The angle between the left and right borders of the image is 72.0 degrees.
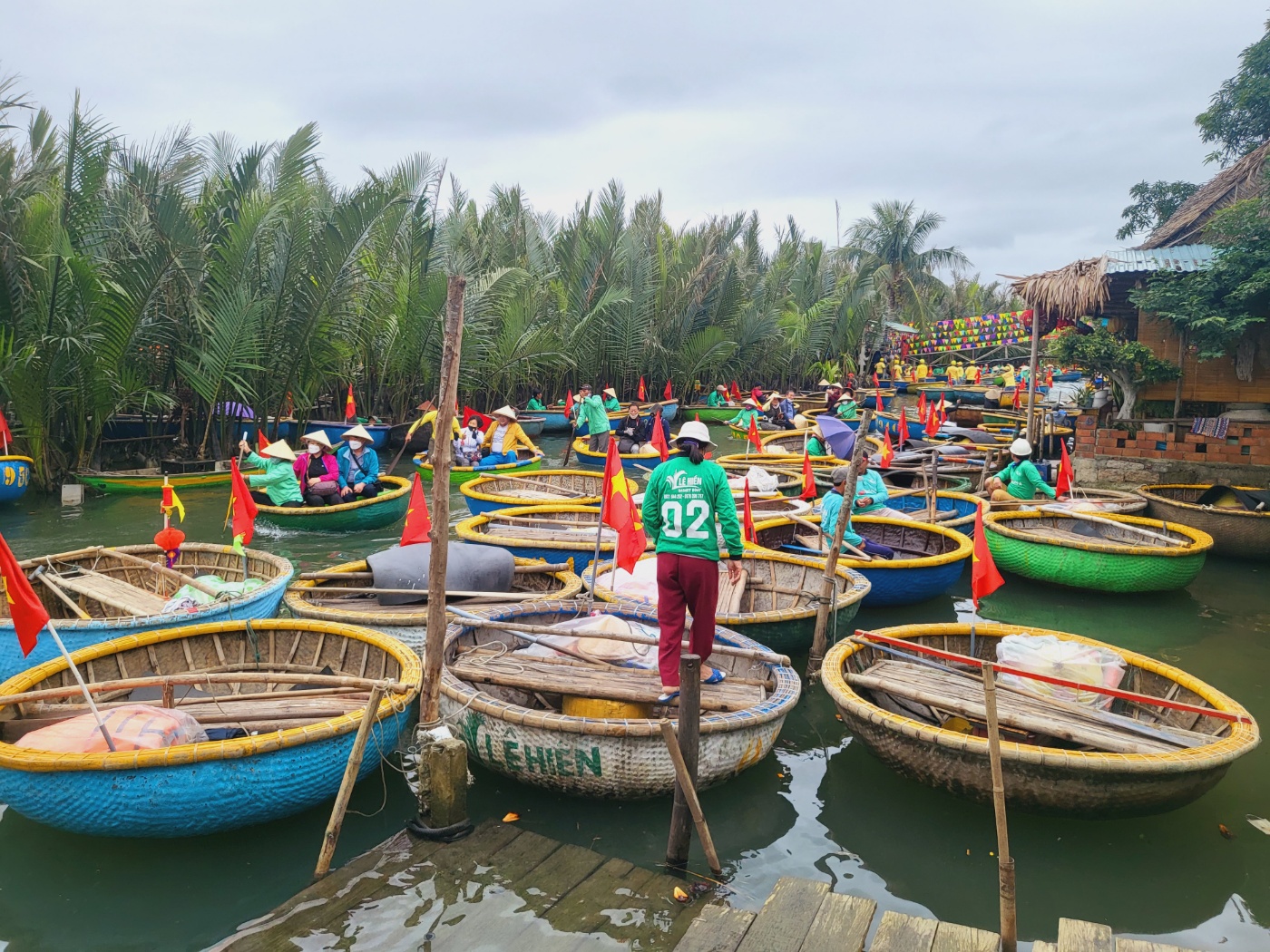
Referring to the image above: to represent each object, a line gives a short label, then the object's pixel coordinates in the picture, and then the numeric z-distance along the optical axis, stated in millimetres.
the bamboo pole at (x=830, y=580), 6109
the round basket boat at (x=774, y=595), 6320
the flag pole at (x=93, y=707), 3938
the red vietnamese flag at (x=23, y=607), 4223
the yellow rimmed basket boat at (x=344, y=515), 10375
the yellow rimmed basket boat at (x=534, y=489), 10586
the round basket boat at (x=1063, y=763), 4137
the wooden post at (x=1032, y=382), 13473
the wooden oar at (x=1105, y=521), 9094
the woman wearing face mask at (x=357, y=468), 10930
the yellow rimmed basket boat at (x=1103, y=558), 8297
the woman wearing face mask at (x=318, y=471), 10688
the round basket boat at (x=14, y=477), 11508
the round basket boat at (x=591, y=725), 4344
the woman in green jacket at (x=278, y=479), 10477
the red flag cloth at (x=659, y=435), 11423
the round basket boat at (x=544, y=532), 8258
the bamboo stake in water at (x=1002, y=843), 3174
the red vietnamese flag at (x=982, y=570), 6051
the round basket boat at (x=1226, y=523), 9680
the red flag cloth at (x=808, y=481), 10695
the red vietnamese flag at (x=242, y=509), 7160
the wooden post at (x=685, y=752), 3945
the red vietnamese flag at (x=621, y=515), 6371
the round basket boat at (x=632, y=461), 15818
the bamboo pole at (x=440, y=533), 4172
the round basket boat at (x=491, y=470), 12938
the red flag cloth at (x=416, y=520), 6973
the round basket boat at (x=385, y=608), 5828
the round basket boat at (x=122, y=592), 5535
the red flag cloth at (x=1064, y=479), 10383
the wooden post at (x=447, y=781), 4102
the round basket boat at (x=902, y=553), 7594
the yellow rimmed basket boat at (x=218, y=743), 3760
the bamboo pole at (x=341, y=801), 3834
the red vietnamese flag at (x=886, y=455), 12656
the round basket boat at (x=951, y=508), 9406
